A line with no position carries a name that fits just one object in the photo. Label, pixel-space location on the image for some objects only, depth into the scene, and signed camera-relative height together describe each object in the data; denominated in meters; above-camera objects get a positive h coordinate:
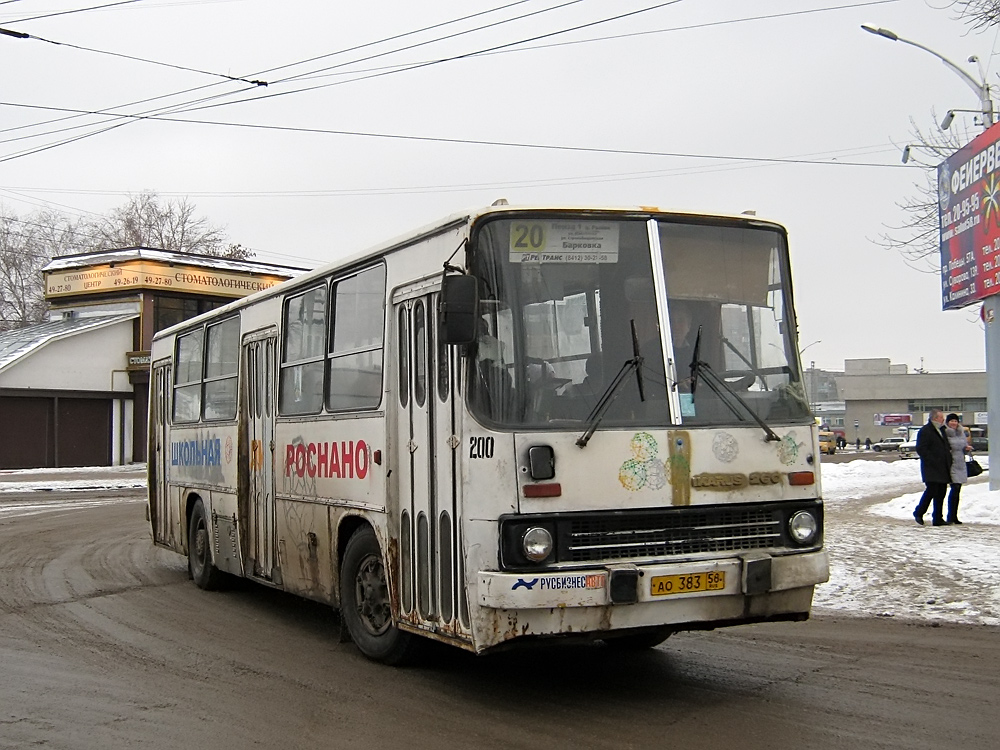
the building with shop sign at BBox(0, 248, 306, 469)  42.69 +3.94
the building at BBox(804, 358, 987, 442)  99.25 +2.46
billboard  19.56 +3.63
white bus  6.49 +0.01
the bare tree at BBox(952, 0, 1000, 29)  20.08 +7.19
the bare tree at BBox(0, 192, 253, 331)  69.31 +12.38
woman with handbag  17.03 -0.57
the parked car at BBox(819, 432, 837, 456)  70.50 -0.96
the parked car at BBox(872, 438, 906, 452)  75.81 -1.21
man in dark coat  16.80 -0.56
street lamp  20.29 +6.06
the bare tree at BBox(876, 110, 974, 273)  24.73 +5.97
